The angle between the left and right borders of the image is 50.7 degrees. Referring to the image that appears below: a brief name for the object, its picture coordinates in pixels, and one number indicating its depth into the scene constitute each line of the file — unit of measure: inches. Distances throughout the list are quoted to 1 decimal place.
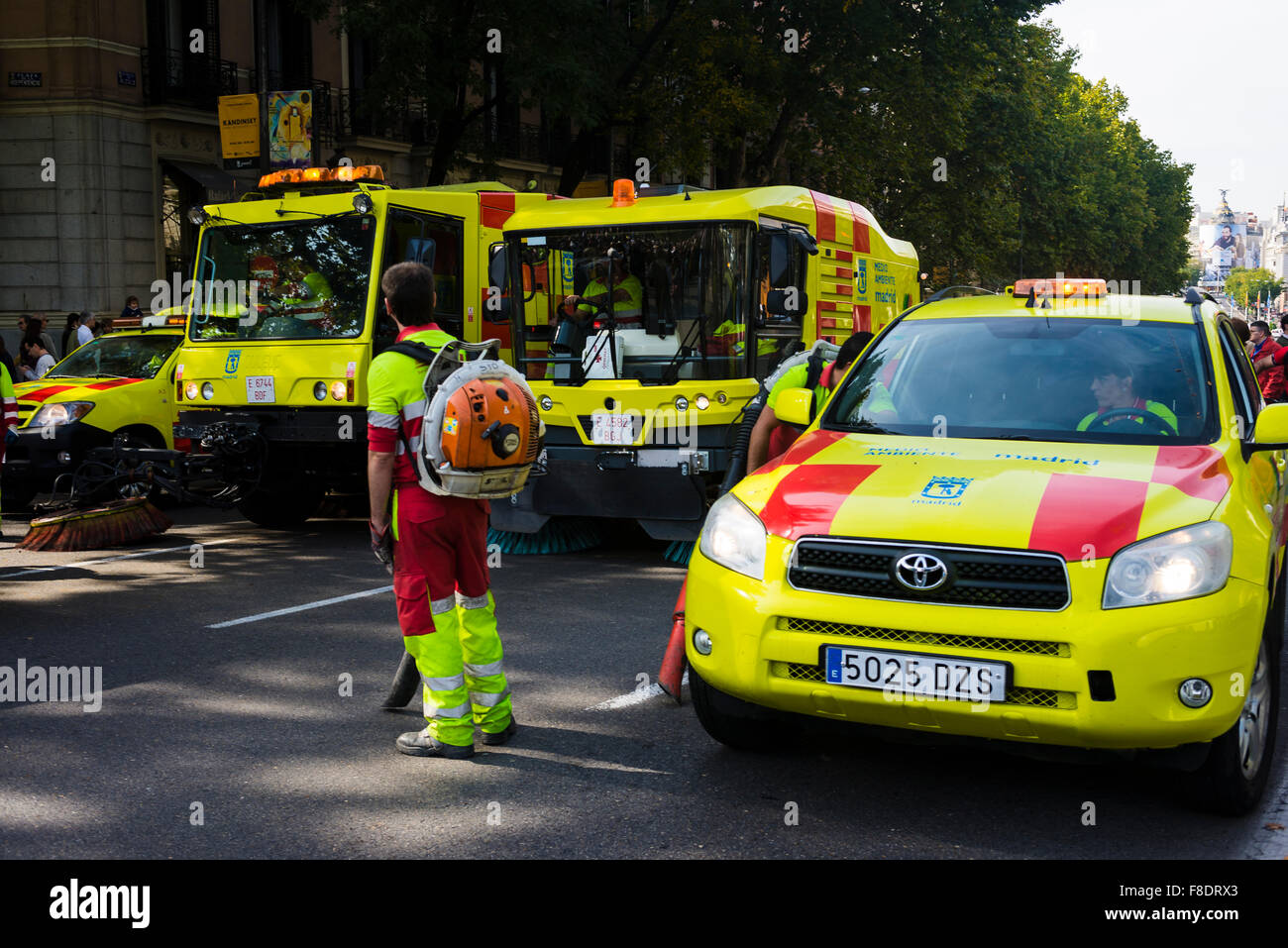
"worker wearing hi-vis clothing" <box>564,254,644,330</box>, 402.6
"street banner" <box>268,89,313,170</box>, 688.4
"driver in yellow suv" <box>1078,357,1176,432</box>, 200.8
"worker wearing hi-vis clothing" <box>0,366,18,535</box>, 491.5
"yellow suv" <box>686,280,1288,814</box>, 158.1
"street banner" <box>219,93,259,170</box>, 715.4
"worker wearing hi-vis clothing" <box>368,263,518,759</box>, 201.8
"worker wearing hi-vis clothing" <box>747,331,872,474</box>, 252.4
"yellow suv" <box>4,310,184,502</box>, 492.1
